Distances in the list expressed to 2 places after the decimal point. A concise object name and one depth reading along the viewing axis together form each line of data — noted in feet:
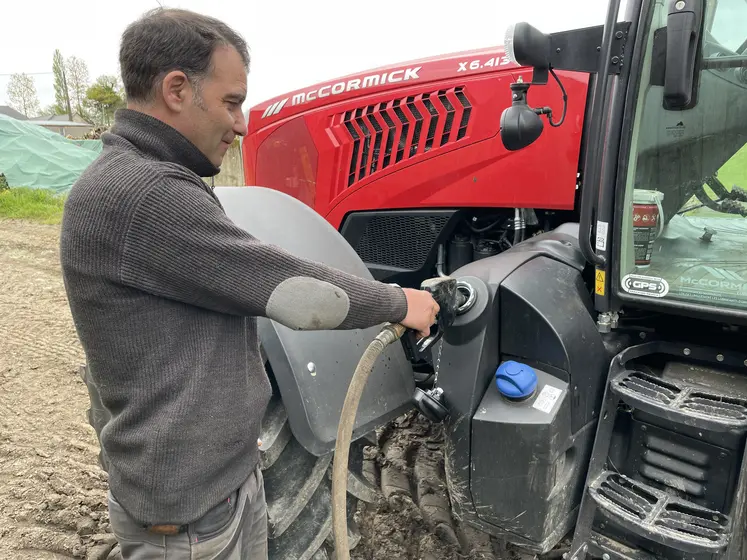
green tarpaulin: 41.49
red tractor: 5.07
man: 3.67
